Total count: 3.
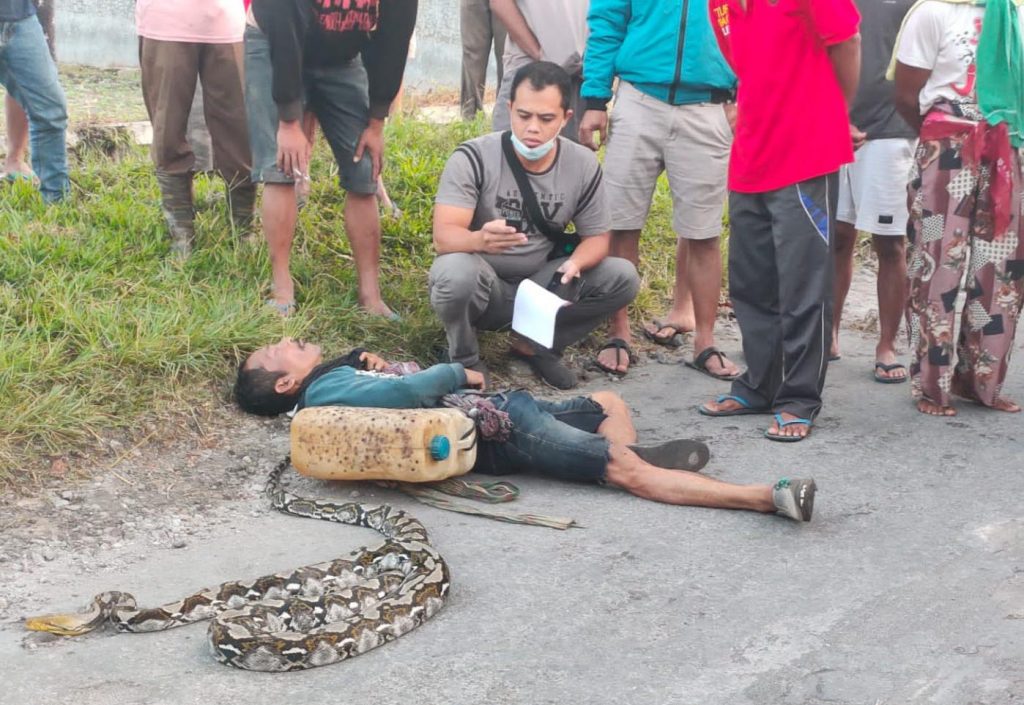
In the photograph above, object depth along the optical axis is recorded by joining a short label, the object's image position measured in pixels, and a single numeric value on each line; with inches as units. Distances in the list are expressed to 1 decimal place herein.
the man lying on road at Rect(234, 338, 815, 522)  208.2
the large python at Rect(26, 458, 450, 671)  159.9
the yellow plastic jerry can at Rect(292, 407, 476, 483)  207.5
